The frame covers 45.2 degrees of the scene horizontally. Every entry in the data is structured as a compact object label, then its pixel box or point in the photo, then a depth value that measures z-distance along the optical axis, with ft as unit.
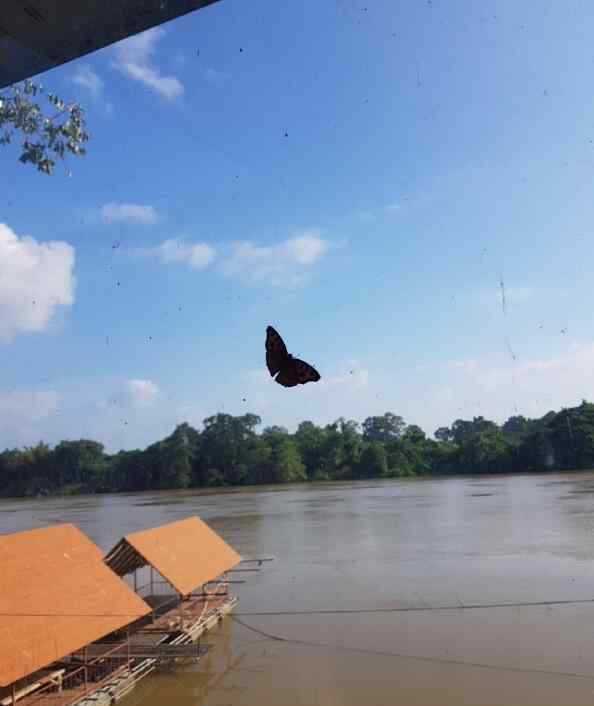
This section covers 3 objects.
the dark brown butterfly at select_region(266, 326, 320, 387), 5.02
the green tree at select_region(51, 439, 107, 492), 180.24
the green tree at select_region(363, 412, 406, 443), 147.42
